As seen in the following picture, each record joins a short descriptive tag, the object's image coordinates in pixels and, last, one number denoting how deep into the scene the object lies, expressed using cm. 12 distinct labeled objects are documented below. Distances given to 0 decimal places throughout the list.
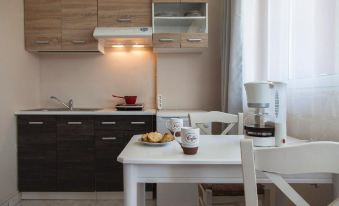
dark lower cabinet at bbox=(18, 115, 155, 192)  279
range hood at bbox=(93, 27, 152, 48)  281
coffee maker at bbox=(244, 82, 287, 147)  133
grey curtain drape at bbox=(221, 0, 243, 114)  260
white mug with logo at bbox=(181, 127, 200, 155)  120
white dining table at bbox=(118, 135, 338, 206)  111
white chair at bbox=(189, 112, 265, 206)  173
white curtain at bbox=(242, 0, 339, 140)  144
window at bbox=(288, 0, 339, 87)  143
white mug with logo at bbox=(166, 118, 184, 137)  162
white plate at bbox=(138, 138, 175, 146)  138
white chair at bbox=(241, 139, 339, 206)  78
